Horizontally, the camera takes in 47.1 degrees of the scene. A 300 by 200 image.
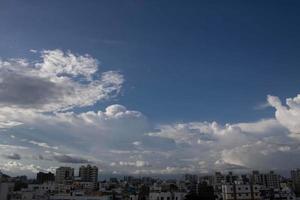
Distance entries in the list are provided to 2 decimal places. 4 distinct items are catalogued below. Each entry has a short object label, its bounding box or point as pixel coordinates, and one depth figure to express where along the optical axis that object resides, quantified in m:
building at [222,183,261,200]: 76.12
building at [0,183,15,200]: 59.12
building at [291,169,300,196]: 148.12
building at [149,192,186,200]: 76.44
